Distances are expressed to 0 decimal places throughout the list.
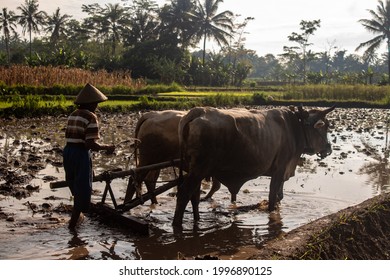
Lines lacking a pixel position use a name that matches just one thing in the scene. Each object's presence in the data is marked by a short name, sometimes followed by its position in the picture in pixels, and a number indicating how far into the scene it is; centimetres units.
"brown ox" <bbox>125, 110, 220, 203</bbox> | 660
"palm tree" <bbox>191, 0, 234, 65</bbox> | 4209
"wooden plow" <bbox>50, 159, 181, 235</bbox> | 552
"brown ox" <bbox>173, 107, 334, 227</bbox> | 572
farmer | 523
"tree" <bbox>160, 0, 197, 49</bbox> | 3918
